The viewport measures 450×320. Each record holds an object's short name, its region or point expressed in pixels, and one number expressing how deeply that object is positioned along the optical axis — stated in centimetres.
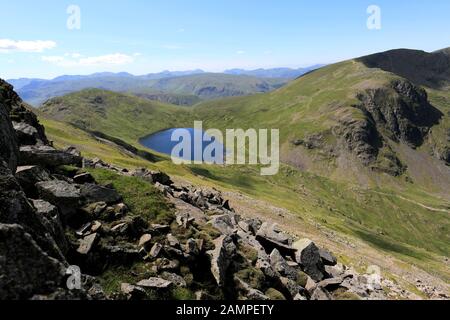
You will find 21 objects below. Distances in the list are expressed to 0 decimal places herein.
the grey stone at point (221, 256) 2208
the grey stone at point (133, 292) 1872
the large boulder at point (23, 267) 1091
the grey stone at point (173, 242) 2338
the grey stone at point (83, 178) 2778
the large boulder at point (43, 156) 2651
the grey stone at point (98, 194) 2521
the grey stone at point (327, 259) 3650
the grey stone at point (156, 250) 2209
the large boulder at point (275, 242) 3225
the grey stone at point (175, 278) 2076
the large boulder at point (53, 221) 1780
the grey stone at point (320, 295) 2617
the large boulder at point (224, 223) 2966
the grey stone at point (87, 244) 2052
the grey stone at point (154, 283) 1964
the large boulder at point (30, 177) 2249
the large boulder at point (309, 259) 3117
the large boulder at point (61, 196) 2250
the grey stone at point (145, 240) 2270
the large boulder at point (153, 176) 4191
